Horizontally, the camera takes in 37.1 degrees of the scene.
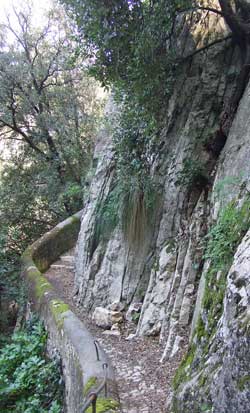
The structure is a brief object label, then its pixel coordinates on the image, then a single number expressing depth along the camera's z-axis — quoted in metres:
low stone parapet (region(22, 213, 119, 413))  3.52
